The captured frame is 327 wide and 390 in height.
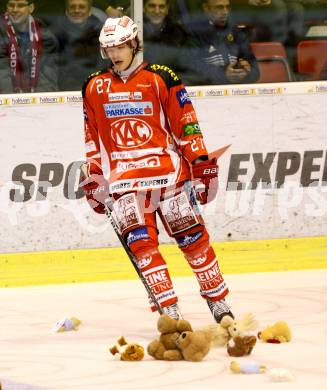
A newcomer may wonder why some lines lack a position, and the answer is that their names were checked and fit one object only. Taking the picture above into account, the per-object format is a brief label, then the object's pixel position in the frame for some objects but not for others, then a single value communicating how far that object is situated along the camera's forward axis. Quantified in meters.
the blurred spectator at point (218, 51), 19.73
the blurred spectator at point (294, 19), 20.10
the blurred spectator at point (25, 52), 18.78
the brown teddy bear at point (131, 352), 13.68
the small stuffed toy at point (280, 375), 12.68
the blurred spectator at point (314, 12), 20.16
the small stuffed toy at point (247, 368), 13.07
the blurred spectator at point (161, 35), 19.40
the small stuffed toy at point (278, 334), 14.62
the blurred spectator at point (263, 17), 19.90
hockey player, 14.84
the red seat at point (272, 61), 19.98
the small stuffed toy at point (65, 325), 15.44
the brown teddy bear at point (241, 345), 13.85
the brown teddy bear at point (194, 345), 13.56
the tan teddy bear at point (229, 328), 14.26
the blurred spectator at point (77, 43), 19.08
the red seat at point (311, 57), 20.17
